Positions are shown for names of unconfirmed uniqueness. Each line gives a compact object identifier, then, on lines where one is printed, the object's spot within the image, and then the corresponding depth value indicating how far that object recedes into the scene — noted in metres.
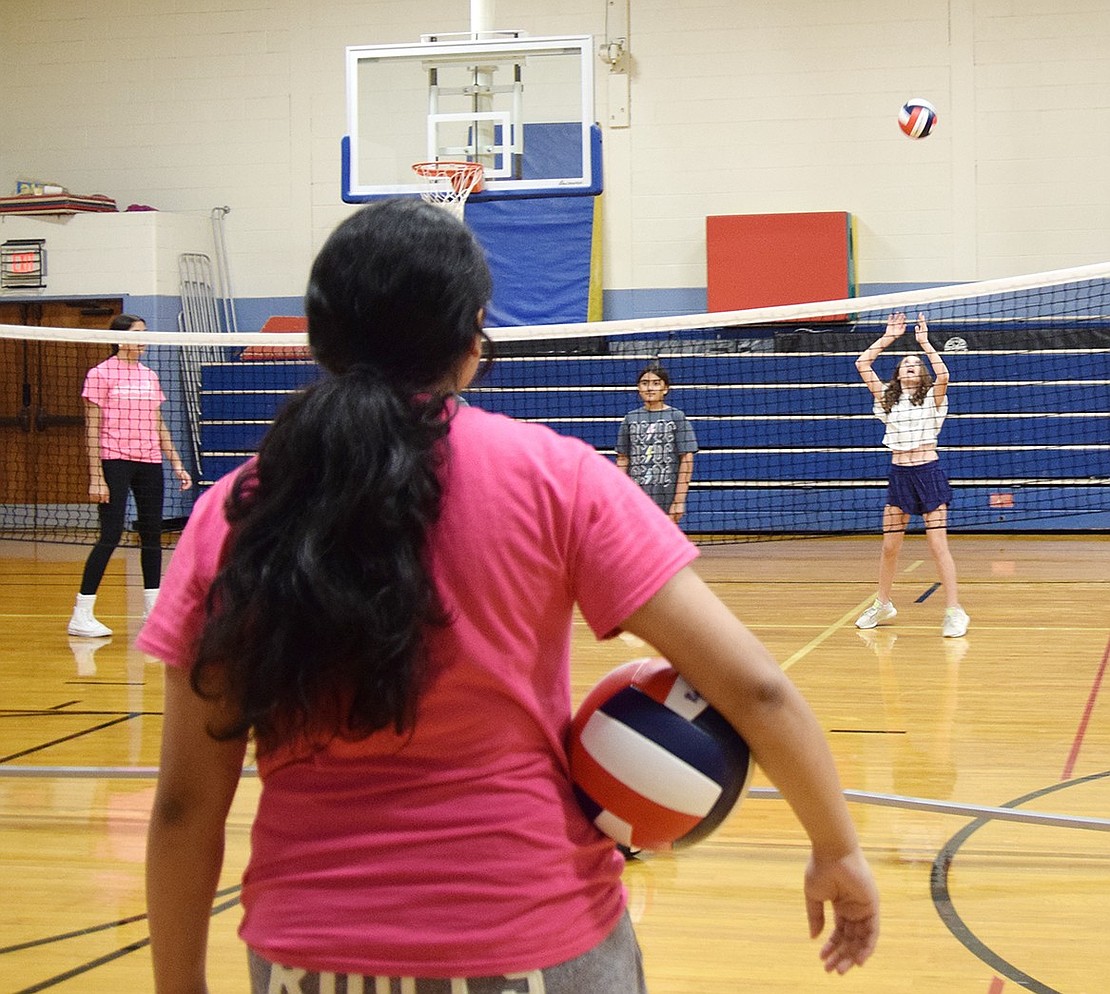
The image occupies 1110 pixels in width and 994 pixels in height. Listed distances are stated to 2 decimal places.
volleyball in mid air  10.17
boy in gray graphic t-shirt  7.60
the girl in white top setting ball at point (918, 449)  7.27
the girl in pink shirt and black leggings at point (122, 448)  7.45
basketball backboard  9.82
